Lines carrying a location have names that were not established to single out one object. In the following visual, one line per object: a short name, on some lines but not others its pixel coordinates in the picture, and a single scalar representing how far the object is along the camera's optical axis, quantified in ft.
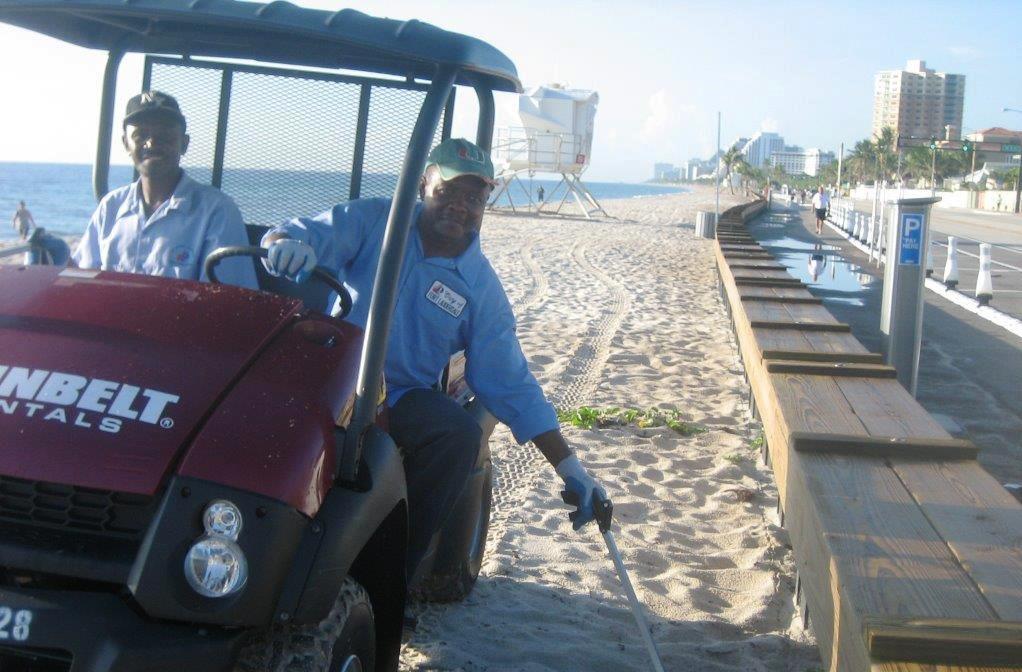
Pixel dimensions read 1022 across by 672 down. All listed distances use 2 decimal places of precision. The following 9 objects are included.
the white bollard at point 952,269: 56.49
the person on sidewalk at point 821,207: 118.62
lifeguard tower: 164.55
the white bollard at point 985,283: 49.29
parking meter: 23.94
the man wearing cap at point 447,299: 11.41
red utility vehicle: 6.99
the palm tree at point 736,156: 228.78
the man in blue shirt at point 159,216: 11.44
